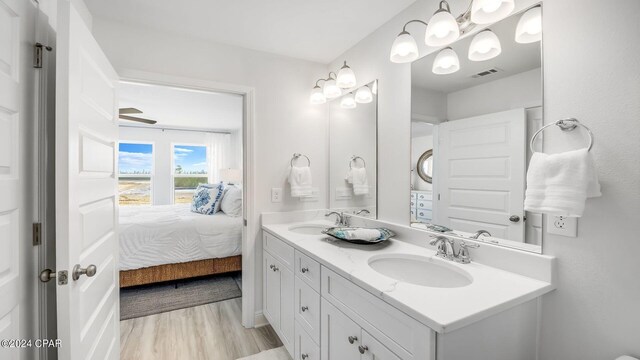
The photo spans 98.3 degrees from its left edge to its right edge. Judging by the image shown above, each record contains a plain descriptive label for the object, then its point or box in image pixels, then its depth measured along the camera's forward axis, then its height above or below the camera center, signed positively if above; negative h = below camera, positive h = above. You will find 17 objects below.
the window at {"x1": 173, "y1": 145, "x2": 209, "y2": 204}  5.95 +0.17
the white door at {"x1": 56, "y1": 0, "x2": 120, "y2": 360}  0.98 -0.06
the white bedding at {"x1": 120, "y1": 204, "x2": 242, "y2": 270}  2.81 -0.65
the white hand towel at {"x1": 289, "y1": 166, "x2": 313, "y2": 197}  2.33 -0.03
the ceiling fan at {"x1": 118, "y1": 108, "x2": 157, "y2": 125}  3.57 +0.87
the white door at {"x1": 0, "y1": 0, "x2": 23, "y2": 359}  0.88 +0.02
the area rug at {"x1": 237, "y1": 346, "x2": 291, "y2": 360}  1.87 -1.21
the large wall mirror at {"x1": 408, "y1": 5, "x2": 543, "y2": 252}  1.19 +0.23
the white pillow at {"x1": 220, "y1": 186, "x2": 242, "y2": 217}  3.49 -0.32
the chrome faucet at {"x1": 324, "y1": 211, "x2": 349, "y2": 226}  2.26 -0.34
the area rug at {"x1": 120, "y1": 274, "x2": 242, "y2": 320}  2.57 -1.21
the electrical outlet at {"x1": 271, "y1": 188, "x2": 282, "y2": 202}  2.37 -0.14
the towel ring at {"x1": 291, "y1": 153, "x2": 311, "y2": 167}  2.45 +0.19
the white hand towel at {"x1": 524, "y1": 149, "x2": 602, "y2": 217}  0.92 -0.01
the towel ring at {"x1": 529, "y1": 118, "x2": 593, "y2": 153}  0.99 +0.21
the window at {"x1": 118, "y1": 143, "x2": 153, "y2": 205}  5.51 +0.09
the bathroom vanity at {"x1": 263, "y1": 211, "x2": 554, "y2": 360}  0.86 -0.47
